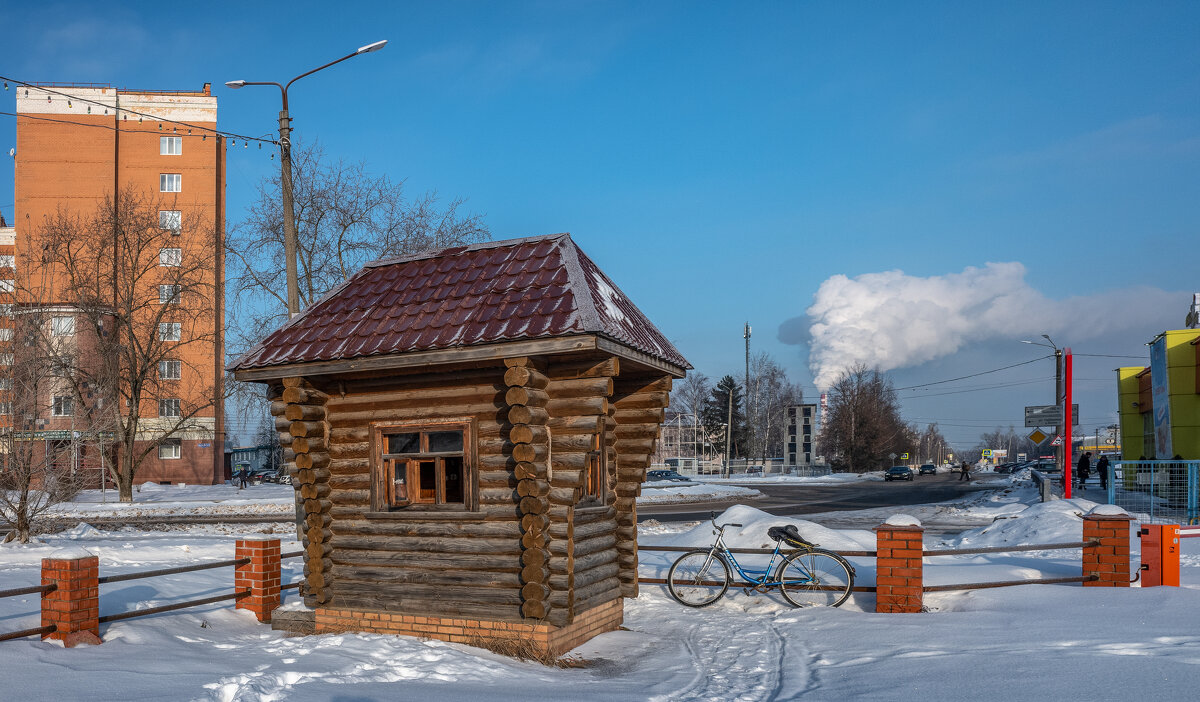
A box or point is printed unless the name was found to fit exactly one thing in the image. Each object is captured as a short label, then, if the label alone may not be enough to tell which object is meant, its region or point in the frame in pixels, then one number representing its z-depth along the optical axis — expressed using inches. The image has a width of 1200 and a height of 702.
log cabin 305.0
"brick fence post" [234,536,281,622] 381.1
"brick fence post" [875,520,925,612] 358.3
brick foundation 309.3
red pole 989.2
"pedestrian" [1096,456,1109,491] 1433.3
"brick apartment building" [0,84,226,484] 2036.2
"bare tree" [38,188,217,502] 1199.6
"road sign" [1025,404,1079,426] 1070.4
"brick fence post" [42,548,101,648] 294.4
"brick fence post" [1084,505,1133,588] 367.9
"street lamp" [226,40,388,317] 547.8
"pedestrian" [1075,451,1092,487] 1455.5
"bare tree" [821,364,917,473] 2957.7
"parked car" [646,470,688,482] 2189.5
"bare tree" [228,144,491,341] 896.9
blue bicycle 396.2
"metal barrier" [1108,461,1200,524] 829.8
